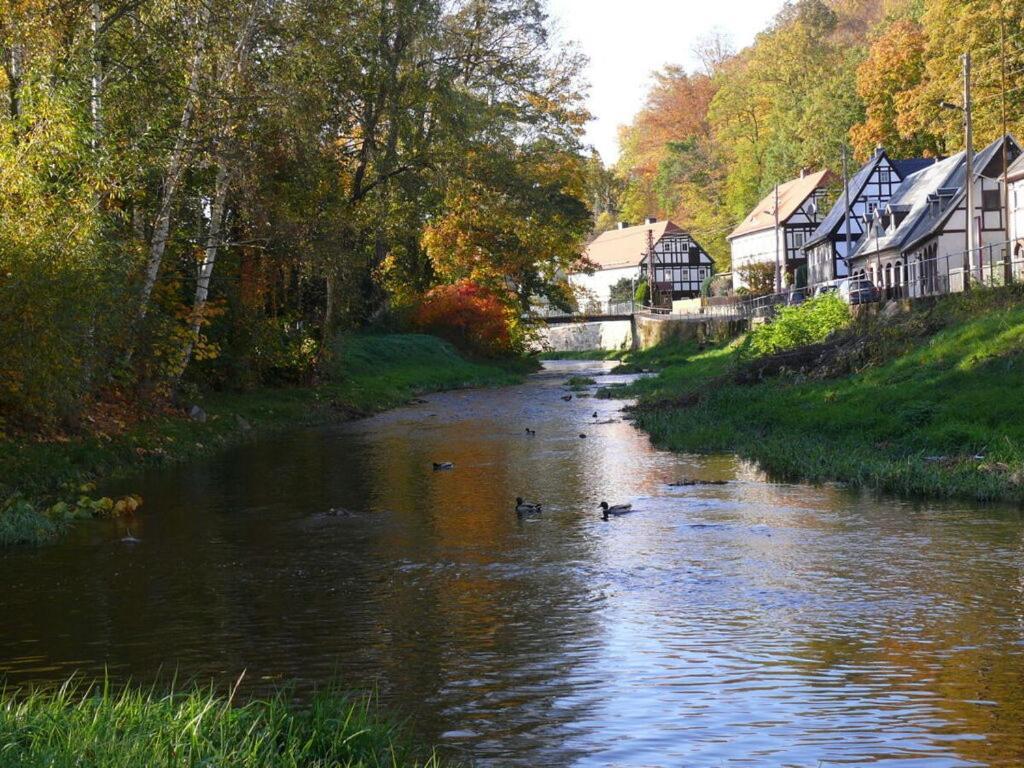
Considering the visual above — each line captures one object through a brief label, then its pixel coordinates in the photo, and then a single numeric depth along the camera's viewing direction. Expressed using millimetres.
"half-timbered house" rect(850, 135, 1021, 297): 60062
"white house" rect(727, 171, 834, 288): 95750
